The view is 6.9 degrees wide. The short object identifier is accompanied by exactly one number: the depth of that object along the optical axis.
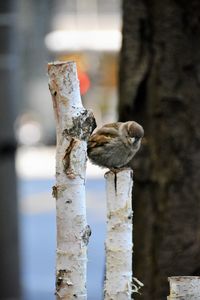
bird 5.59
